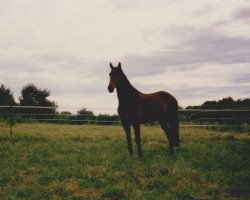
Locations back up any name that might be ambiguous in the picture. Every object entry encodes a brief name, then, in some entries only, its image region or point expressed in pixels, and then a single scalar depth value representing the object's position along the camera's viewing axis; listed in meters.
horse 9.64
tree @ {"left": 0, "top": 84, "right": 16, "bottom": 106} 50.47
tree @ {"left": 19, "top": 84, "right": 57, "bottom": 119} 56.94
